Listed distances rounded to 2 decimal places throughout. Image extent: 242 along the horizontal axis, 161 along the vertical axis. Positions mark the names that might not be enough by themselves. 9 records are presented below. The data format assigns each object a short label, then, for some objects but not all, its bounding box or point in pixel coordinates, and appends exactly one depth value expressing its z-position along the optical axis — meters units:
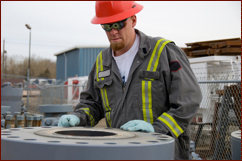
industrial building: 32.34
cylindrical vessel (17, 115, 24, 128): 6.21
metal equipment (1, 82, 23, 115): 10.81
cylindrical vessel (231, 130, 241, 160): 2.41
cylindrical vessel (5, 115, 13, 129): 6.03
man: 2.66
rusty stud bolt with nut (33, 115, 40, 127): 6.38
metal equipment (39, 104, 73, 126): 6.44
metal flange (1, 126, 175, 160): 1.56
